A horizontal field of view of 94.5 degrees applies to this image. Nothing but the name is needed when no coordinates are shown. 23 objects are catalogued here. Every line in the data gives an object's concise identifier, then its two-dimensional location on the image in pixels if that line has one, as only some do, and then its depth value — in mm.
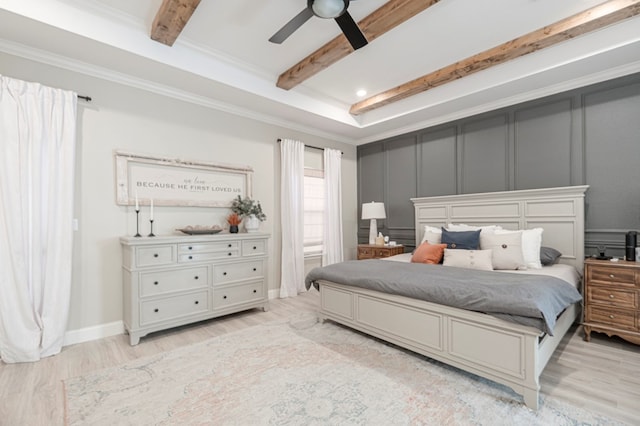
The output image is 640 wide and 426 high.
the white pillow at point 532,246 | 3201
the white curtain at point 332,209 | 5328
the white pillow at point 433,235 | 4047
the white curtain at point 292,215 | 4688
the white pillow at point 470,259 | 3115
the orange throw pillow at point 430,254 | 3535
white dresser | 3006
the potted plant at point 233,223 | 3936
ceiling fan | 2174
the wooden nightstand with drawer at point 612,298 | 2682
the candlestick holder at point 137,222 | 3305
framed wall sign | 3314
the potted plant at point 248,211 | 4078
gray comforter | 1965
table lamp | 5129
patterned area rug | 1841
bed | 1998
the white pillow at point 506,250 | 3123
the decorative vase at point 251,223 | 4082
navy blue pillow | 3516
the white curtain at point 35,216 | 2611
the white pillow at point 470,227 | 3729
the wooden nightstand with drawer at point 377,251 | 4805
